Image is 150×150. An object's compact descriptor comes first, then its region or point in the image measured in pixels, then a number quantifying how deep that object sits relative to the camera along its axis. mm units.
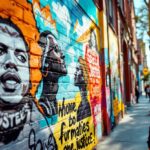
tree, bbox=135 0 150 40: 12227
